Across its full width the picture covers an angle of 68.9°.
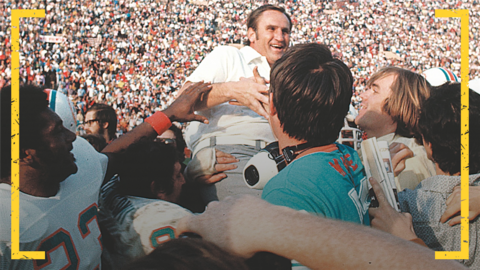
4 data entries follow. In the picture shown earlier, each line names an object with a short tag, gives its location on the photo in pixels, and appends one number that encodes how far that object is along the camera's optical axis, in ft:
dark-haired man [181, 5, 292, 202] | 6.39
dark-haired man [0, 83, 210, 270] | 4.26
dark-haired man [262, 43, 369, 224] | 3.67
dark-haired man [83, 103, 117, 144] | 12.91
